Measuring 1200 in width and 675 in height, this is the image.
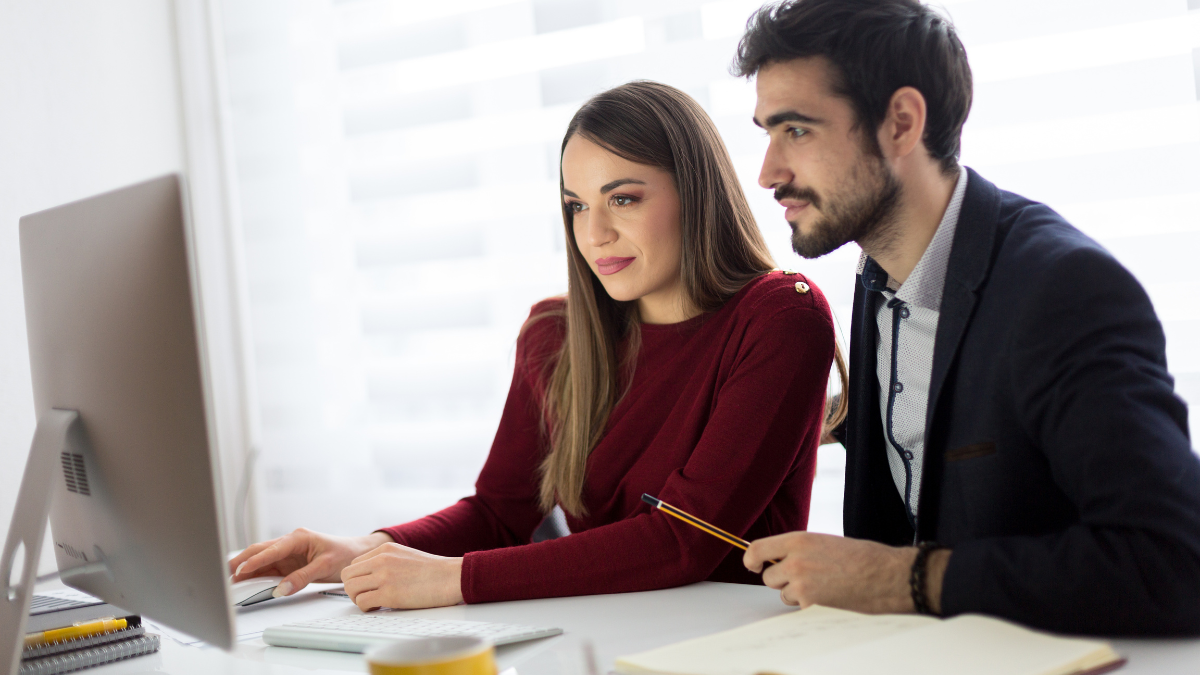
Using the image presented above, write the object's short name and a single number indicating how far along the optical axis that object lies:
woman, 1.17
